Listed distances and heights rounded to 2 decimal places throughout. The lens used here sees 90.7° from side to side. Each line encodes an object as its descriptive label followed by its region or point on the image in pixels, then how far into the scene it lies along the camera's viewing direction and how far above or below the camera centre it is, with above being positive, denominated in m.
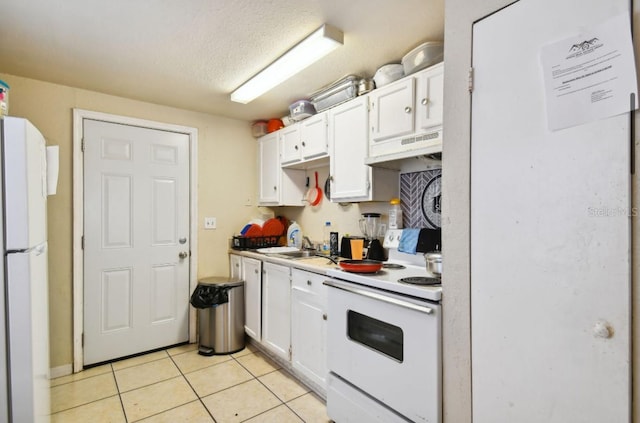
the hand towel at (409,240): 2.05 -0.21
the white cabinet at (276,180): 3.19 +0.30
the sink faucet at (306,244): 3.21 -0.35
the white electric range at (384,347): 1.37 -0.69
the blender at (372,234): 2.35 -0.20
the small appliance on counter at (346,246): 2.52 -0.30
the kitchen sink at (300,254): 2.92 -0.42
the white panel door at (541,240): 0.89 -0.10
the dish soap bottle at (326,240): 2.96 -0.30
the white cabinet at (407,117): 1.80 +0.57
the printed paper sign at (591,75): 0.86 +0.39
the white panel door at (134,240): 2.68 -0.28
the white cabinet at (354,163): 2.23 +0.35
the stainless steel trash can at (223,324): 2.86 -1.06
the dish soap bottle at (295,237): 3.33 -0.29
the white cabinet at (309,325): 2.11 -0.82
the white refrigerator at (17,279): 1.32 -0.30
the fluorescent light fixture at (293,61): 1.77 +0.95
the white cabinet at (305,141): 2.60 +0.61
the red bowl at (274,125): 3.29 +0.89
